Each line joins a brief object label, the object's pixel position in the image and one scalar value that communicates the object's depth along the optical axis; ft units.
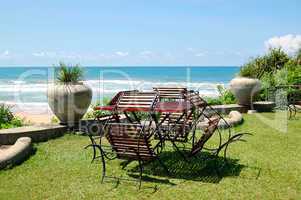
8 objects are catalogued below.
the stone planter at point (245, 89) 35.34
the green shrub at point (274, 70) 39.07
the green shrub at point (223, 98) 38.22
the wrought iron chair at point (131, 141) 14.53
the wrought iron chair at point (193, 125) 16.89
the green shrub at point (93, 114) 27.92
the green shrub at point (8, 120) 24.45
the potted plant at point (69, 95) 23.59
